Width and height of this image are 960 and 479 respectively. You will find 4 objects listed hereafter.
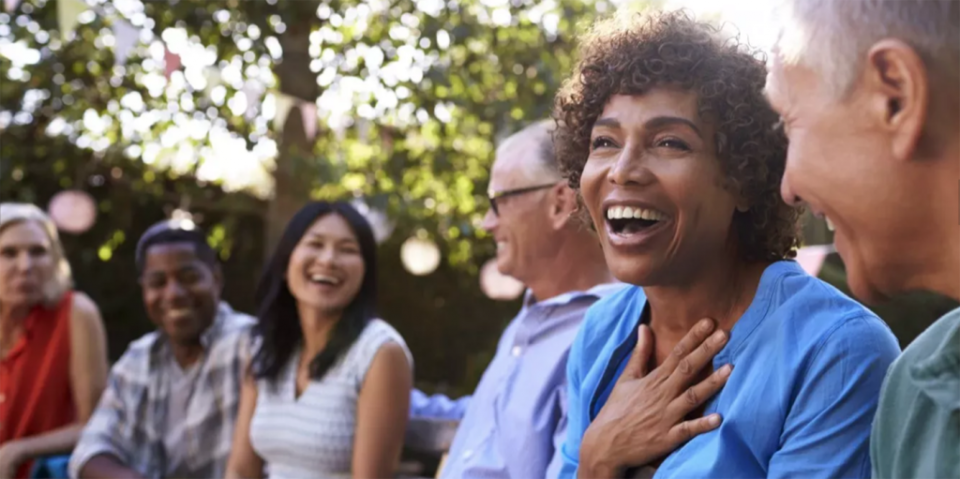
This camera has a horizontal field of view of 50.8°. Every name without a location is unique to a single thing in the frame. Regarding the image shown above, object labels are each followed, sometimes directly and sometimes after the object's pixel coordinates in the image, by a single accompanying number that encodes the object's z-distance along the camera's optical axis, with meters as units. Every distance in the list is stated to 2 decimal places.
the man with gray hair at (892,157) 0.97
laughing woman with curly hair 1.54
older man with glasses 2.48
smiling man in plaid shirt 3.82
